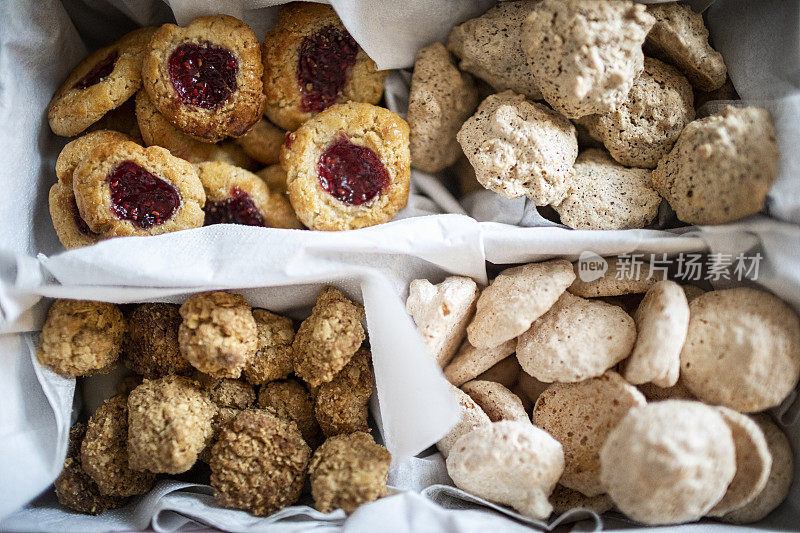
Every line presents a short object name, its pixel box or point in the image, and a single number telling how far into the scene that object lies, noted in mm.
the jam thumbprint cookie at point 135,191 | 440
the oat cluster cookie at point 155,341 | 443
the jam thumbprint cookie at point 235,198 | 465
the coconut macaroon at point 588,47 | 425
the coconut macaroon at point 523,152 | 443
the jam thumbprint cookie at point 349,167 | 459
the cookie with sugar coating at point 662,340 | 412
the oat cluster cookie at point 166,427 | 423
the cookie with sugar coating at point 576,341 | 428
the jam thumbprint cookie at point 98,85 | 451
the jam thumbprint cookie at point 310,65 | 468
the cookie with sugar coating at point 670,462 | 393
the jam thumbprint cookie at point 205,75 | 452
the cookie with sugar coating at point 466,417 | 437
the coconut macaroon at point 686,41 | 441
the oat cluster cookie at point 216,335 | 426
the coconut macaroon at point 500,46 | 456
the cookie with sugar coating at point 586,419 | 425
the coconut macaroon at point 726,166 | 420
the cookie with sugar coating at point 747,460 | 405
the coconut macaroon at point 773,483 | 422
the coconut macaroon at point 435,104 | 464
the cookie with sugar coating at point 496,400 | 440
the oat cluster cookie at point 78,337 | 434
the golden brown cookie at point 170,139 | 464
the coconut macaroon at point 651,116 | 448
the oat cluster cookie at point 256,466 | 427
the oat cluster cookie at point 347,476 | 420
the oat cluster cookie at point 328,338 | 432
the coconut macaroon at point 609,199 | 447
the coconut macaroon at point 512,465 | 416
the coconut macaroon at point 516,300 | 429
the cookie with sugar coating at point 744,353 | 414
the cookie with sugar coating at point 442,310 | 438
